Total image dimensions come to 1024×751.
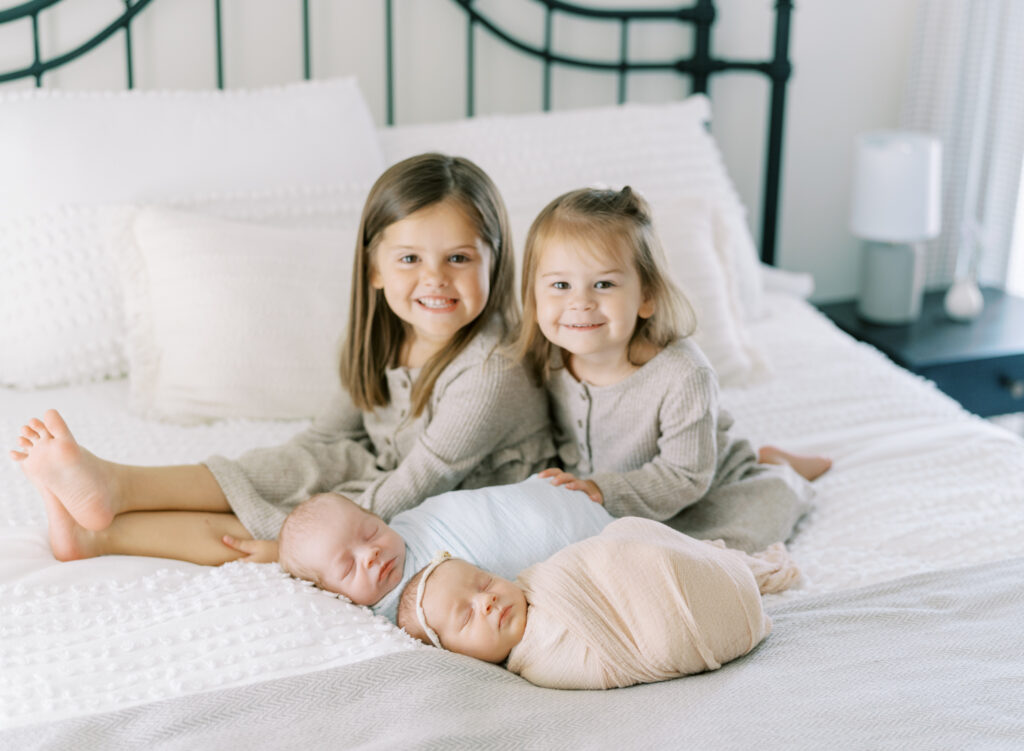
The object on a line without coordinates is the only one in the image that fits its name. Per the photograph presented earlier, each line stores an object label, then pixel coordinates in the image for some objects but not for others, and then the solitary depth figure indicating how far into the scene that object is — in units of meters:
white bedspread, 1.07
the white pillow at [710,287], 1.95
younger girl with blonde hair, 1.43
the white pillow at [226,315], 1.77
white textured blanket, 0.95
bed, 1.00
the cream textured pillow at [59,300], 1.80
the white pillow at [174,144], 1.83
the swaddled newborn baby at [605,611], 1.08
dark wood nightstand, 2.36
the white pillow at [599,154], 2.12
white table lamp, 2.41
